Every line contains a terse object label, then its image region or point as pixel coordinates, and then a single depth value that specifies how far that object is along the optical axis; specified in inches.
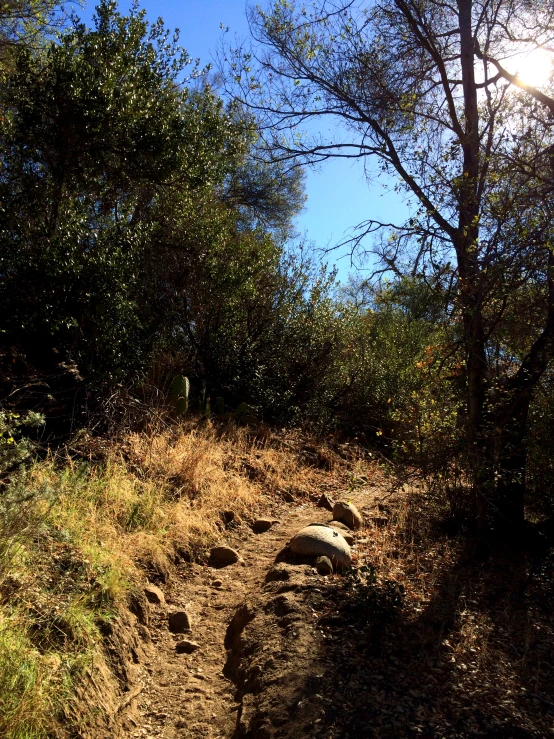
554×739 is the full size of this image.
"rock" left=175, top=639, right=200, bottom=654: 169.8
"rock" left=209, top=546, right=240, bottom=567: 226.1
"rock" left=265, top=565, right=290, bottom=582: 199.2
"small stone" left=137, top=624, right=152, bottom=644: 167.8
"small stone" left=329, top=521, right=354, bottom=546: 241.6
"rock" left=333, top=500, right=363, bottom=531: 264.2
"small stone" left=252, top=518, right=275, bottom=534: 263.3
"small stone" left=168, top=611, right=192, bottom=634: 179.3
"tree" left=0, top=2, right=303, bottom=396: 255.4
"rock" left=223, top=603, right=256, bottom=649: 174.2
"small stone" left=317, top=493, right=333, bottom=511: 305.4
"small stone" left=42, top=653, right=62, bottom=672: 123.7
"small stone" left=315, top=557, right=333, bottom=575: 202.1
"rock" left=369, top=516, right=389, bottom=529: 267.3
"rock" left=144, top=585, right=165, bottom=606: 185.2
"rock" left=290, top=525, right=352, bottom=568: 210.2
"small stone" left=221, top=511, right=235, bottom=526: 259.5
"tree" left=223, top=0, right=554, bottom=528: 189.0
